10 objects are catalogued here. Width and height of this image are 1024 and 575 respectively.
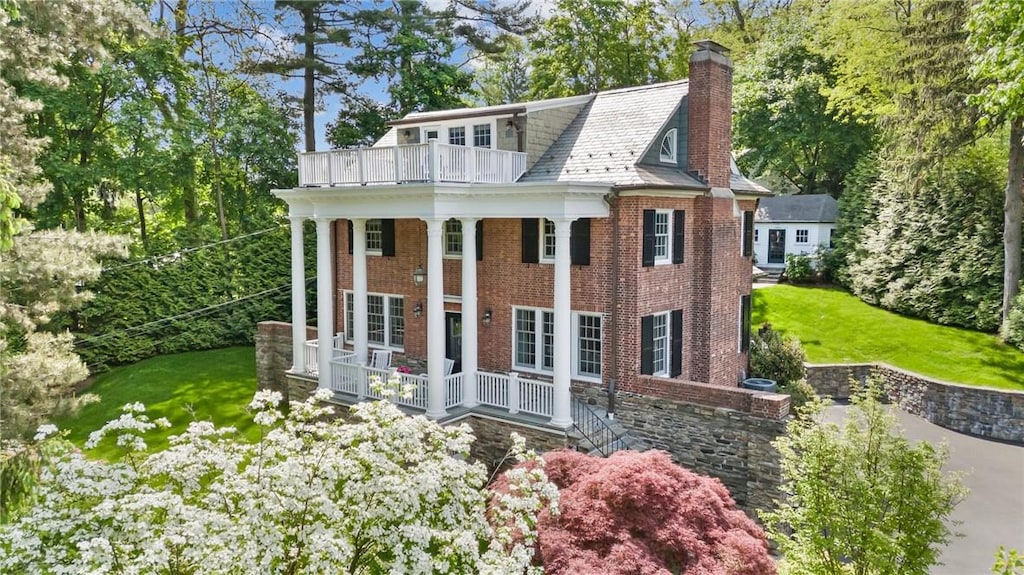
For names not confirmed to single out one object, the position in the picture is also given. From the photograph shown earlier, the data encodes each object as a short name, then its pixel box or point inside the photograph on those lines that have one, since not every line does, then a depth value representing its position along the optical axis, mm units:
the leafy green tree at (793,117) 37469
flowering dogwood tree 6355
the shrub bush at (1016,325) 23969
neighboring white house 37000
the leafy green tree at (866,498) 9102
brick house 16125
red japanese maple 9719
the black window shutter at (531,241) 17656
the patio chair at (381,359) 19844
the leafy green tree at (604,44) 34844
